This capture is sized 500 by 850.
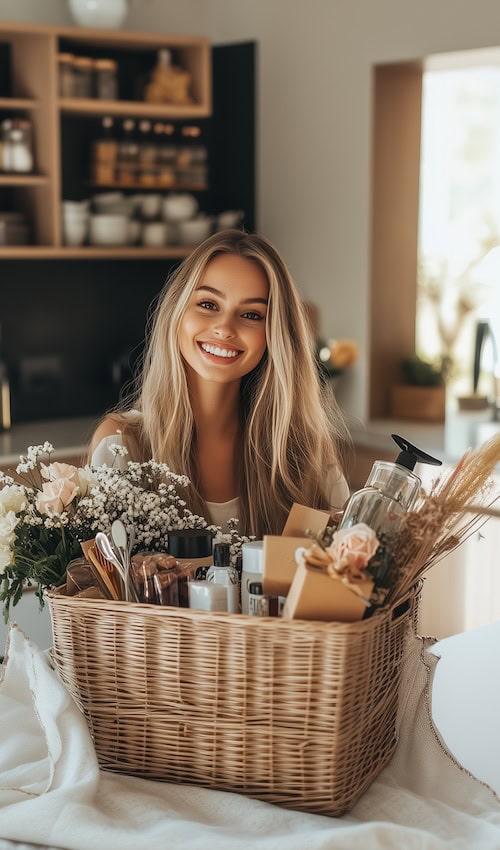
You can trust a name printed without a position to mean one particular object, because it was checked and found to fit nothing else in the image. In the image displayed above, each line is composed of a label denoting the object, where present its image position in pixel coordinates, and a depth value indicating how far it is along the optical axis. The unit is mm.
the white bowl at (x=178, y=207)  3992
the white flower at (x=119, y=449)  1392
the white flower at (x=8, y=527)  1151
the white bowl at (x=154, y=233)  3945
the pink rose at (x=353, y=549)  976
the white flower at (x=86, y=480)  1233
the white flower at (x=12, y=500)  1172
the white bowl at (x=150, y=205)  3965
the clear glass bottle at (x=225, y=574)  1086
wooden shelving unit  3607
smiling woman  1697
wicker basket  1002
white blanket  973
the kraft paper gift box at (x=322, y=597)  981
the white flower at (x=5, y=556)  1163
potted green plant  3963
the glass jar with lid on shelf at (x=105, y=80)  3779
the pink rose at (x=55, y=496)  1177
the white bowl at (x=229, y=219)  4117
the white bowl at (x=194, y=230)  4022
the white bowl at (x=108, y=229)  3830
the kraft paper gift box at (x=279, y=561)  1038
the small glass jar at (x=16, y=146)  3611
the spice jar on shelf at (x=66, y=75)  3682
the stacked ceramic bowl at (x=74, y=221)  3757
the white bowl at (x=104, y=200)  3883
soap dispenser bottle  1089
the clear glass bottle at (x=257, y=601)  1037
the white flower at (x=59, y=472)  1219
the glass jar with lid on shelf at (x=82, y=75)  3709
